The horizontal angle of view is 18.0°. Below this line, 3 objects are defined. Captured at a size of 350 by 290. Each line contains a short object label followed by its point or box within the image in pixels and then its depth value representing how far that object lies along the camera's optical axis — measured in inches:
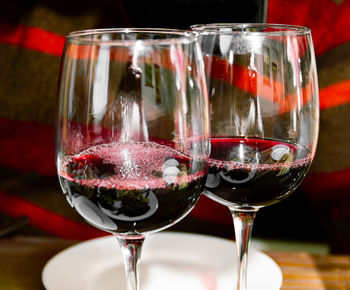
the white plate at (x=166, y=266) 26.1
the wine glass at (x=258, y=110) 23.9
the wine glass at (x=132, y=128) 22.0
